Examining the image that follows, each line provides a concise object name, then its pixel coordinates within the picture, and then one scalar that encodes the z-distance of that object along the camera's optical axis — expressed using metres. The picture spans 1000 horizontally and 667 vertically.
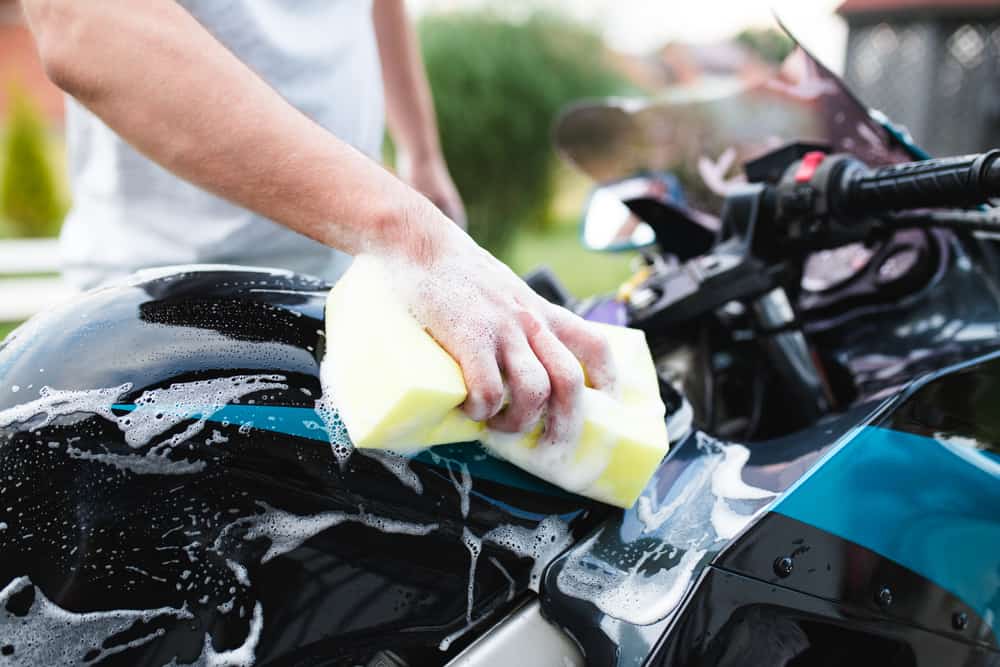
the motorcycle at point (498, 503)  0.67
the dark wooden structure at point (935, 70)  6.91
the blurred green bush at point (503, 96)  8.05
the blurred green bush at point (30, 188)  10.78
